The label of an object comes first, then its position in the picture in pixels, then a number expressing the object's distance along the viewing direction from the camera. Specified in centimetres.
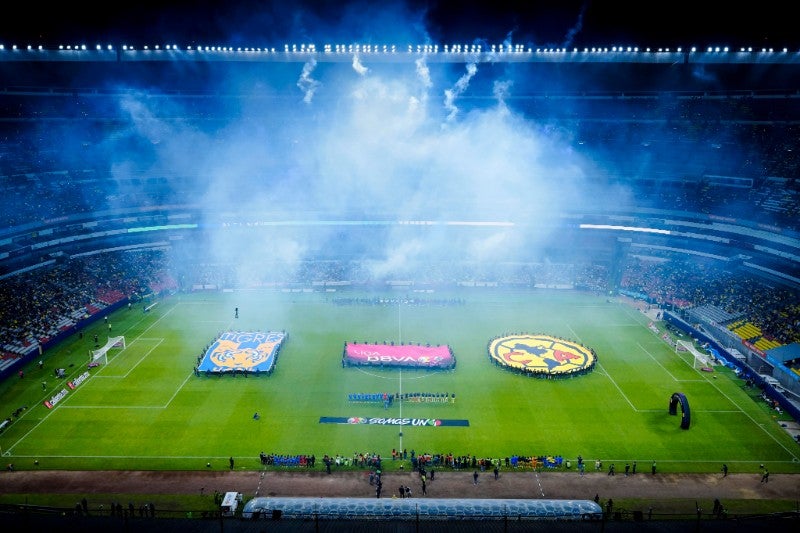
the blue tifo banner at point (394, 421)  3566
